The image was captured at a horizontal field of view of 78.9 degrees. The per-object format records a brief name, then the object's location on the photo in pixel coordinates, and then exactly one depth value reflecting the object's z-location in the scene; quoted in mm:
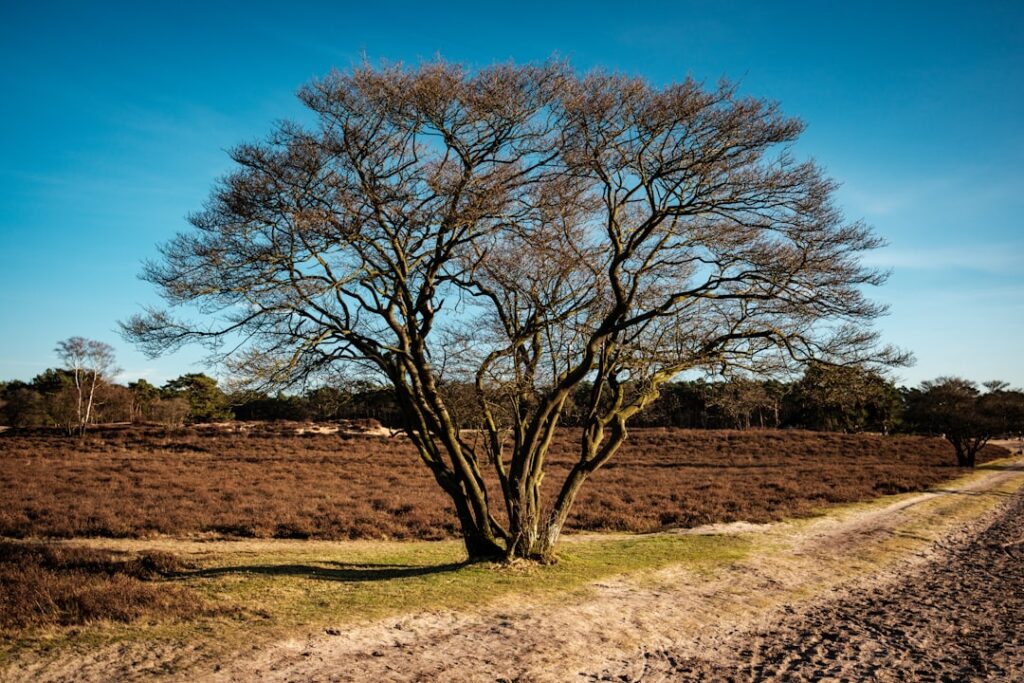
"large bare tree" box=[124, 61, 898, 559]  9453
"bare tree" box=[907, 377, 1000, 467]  39344
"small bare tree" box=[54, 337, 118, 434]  54781
